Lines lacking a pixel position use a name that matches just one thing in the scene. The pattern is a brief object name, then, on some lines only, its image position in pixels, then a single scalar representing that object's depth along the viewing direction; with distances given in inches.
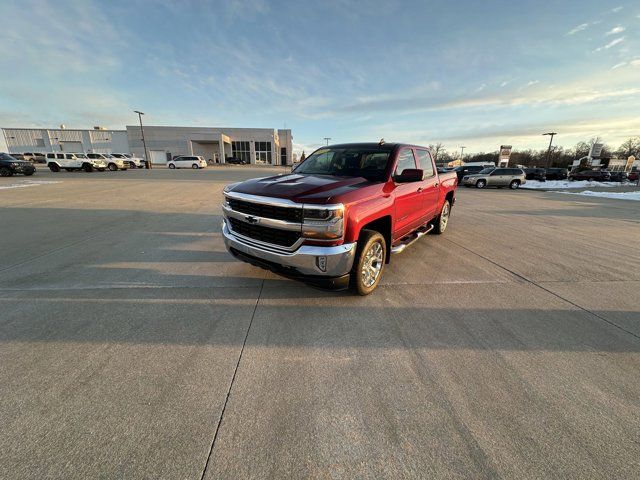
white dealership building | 2375.7
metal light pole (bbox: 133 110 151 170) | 1582.8
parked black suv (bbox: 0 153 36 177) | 798.3
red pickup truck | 115.6
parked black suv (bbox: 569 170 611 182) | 1305.4
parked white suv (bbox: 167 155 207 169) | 1574.8
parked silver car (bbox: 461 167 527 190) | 877.8
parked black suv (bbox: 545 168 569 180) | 1472.7
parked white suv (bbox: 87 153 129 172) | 1201.3
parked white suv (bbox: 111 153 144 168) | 1392.2
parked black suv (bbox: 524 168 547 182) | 1211.2
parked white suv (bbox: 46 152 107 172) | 1107.9
